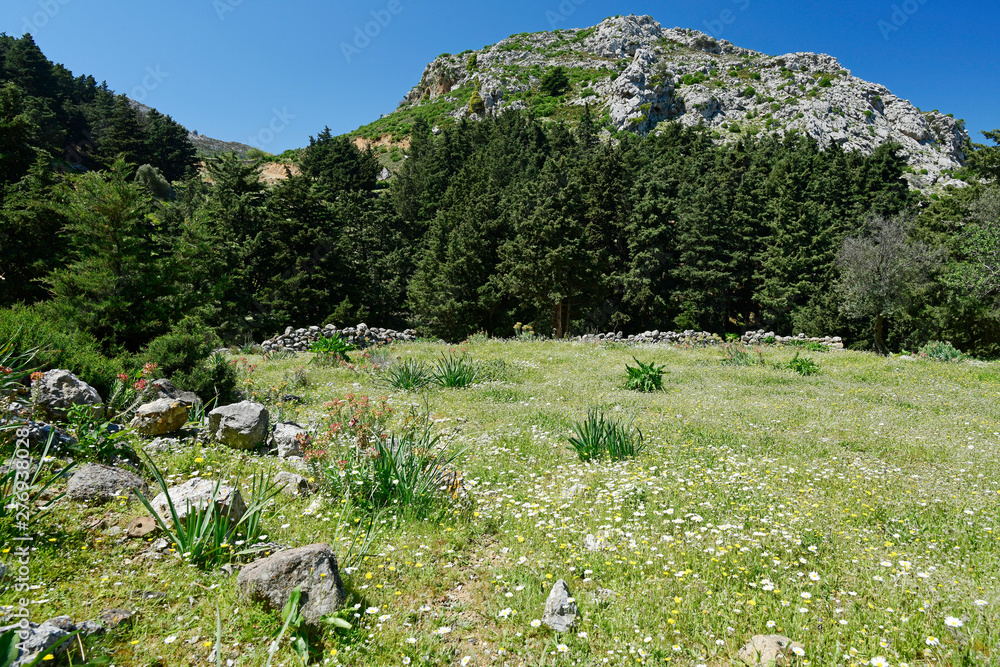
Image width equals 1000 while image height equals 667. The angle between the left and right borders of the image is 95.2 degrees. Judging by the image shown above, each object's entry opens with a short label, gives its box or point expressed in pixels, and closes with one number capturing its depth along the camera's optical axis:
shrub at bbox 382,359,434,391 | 12.23
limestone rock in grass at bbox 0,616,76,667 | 2.22
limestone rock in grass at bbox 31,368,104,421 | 5.38
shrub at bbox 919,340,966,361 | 20.20
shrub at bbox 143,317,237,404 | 8.41
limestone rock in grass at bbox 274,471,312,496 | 5.39
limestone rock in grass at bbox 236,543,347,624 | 3.21
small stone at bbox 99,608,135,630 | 2.88
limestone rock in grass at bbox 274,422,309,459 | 6.55
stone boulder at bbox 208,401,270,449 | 6.44
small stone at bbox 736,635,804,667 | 3.08
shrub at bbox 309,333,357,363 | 15.34
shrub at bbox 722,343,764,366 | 18.00
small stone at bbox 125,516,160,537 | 3.91
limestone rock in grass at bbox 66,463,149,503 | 4.21
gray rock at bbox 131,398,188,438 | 6.18
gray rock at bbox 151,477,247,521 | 4.01
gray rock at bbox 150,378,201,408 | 7.01
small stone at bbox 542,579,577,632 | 3.46
